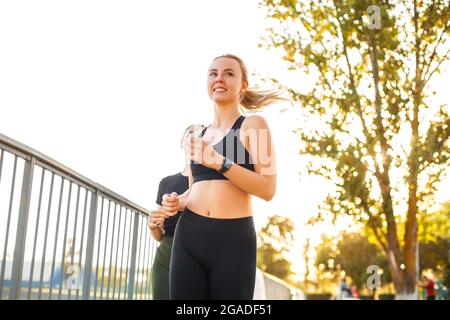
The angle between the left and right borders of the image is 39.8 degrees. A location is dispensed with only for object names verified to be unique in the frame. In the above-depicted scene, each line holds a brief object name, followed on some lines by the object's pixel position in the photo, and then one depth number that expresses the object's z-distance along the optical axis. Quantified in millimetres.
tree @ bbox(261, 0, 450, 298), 12938
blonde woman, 2193
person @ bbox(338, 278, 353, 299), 25427
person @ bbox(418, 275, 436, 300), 19062
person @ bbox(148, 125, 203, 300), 3621
